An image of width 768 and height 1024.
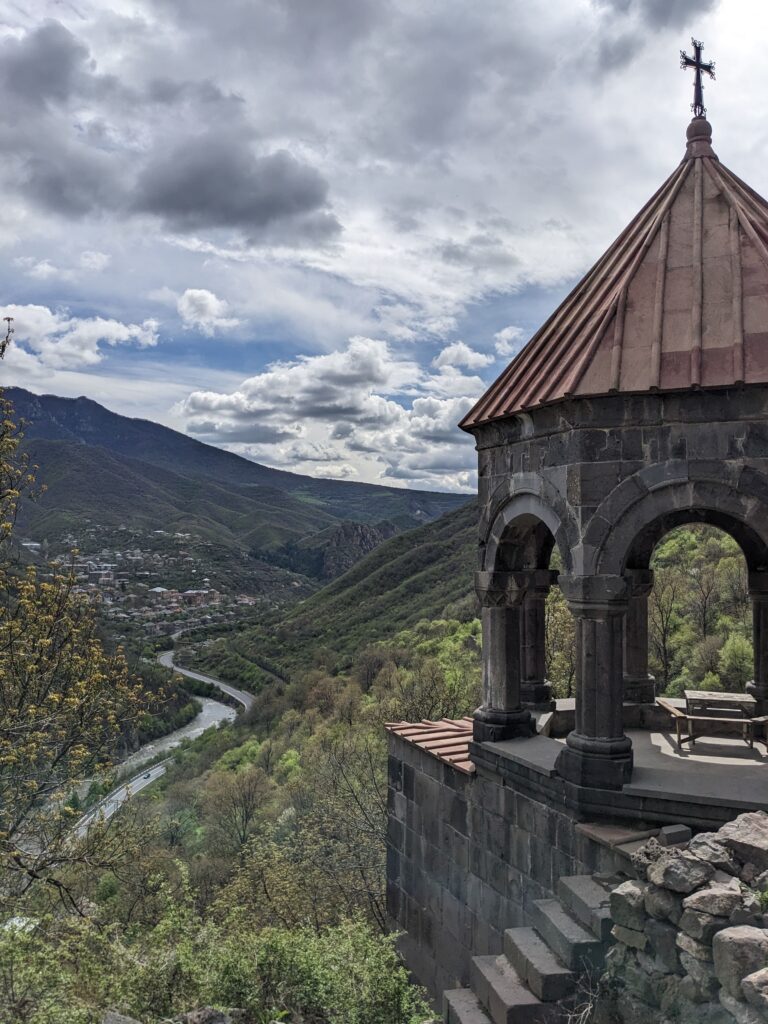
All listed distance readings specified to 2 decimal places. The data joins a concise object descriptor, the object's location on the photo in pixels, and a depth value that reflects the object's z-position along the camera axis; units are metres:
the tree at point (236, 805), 25.70
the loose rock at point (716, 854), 3.74
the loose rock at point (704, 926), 3.48
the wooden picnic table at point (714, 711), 6.83
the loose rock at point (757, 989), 2.91
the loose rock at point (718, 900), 3.46
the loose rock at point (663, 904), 3.75
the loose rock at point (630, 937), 4.00
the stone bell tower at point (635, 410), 5.42
